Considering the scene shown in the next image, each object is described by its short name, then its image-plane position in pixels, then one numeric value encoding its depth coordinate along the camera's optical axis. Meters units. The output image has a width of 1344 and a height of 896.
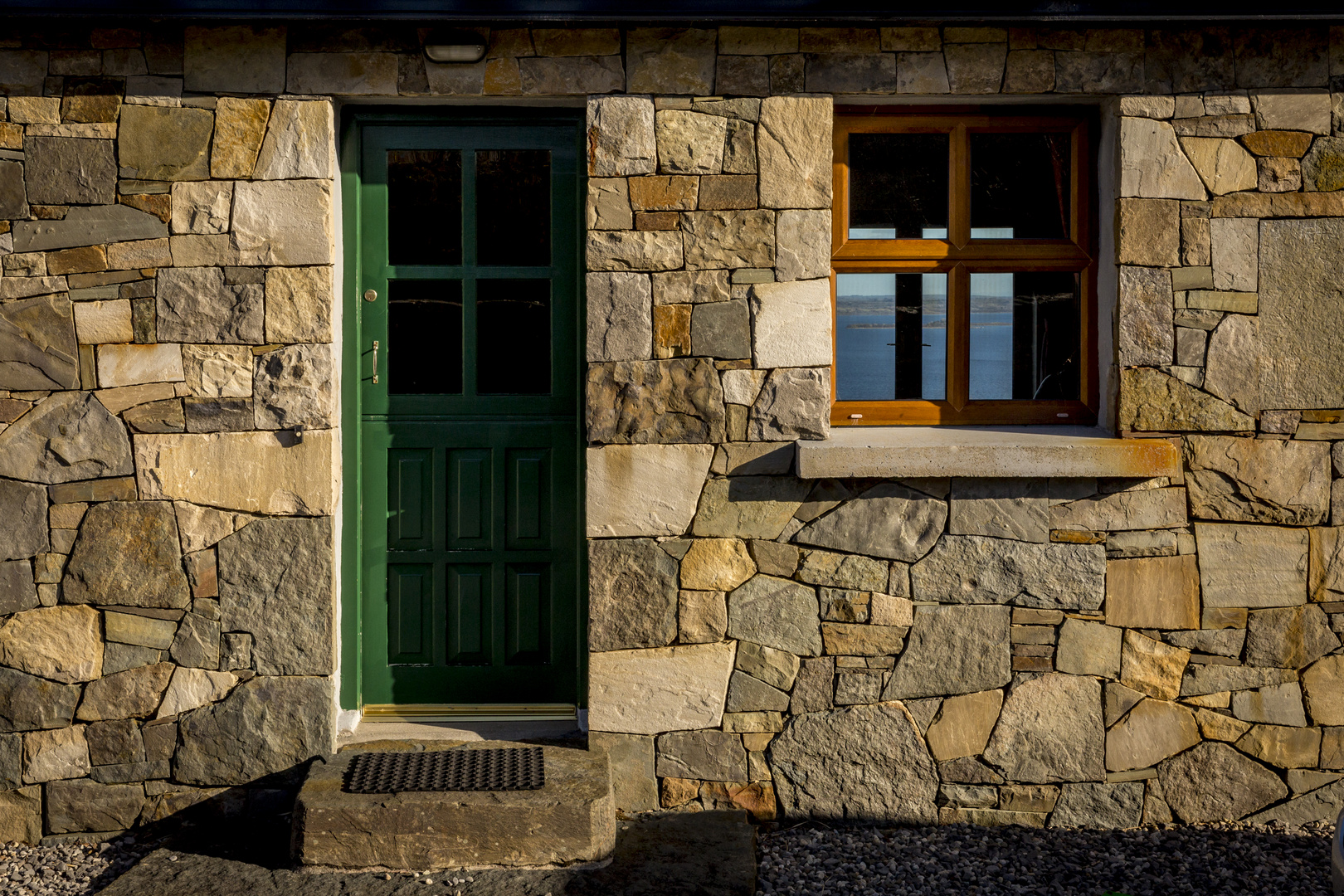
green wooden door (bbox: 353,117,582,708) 3.80
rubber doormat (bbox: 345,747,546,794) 3.24
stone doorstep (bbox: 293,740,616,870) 3.12
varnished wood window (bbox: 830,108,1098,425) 3.77
